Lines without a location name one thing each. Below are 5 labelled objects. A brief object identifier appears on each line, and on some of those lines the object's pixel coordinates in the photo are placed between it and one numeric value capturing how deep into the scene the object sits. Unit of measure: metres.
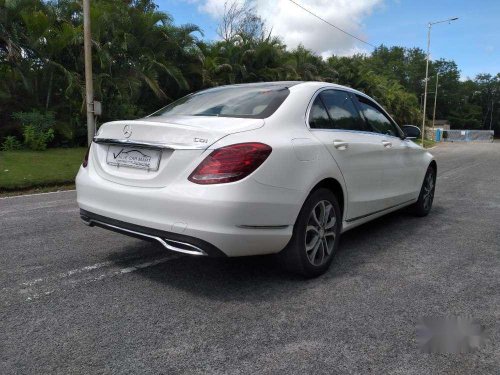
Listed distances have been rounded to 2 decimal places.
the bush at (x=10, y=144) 12.96
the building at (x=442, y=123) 81.12
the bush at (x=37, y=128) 13.25
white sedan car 2.95
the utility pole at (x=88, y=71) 12.71
